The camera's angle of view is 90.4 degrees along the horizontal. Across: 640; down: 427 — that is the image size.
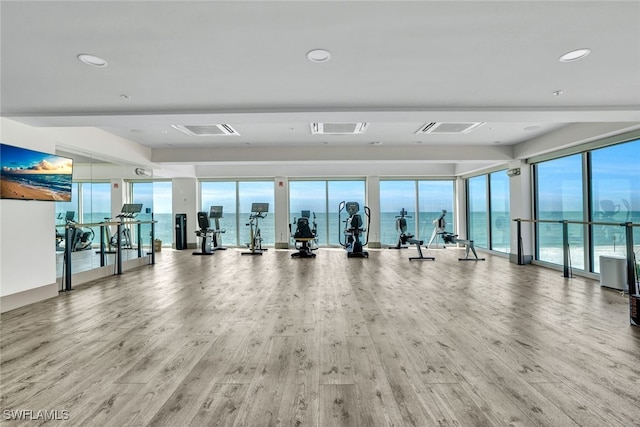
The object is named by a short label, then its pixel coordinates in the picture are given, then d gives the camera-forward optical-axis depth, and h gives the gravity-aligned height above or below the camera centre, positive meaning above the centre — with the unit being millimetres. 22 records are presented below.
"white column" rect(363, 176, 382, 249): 10484 +548
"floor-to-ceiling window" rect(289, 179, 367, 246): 10773 +613
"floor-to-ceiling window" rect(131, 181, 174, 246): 10742 +227
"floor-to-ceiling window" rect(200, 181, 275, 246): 10859 +638
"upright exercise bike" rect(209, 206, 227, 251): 9930 -360
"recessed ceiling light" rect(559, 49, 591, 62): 2680 +1363
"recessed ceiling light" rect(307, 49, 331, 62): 2666 +1388
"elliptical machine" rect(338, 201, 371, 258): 8609 -480
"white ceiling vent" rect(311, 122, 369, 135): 5738 +1647
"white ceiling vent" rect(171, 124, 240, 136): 5791 +1677
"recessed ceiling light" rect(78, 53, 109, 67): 2703 +1396
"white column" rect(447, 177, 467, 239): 10500 +239
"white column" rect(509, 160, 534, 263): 7344 +183
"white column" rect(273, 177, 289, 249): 10461 +195
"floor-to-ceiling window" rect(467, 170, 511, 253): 8570 +94
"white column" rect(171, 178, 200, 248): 10625 +586
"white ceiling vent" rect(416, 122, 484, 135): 5676 +1616
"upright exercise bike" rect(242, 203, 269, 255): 9250 -195
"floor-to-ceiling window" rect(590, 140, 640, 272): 5027 +297
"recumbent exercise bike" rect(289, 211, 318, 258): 8680 -558
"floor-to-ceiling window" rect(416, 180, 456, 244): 10875 +371
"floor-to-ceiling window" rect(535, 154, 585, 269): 6031 +162
